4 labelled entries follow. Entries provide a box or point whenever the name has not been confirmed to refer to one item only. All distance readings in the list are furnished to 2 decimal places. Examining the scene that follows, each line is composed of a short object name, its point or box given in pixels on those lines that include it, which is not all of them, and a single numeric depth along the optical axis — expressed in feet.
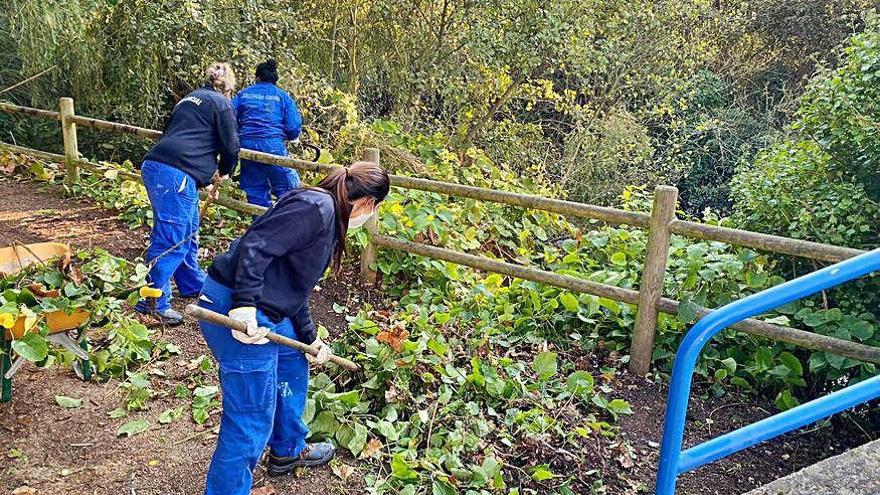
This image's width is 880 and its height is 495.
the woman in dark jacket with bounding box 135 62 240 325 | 13.67
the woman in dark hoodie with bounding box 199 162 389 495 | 7.77
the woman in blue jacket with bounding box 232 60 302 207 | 19.03
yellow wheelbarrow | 9.56
